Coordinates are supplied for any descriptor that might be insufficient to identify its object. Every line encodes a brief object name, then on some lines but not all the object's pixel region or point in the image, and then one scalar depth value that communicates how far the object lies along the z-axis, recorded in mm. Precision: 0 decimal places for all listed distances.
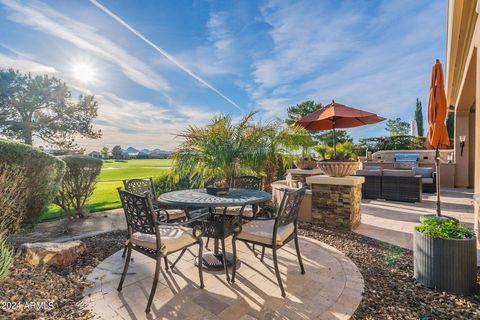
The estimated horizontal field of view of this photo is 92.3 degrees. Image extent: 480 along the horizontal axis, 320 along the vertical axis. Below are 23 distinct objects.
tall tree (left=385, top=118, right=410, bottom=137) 28641
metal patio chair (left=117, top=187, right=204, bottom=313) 2121
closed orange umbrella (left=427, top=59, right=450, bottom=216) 3957
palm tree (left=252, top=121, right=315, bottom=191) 5688
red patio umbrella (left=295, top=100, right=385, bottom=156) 4527
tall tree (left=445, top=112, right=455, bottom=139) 18453
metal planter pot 2186
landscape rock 2697
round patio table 2480
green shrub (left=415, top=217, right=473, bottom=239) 2283
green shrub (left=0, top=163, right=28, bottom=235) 3043
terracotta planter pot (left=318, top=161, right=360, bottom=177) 4273
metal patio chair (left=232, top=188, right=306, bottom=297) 2328
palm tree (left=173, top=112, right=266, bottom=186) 5043
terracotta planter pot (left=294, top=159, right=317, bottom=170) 7345
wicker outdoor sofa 6723
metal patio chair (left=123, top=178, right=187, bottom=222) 3341
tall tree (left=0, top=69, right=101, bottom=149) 12069
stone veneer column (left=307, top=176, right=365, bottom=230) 4191
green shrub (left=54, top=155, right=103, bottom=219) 4852
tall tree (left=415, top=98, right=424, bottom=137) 24422
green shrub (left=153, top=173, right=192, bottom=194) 6840
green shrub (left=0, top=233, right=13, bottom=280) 2105
